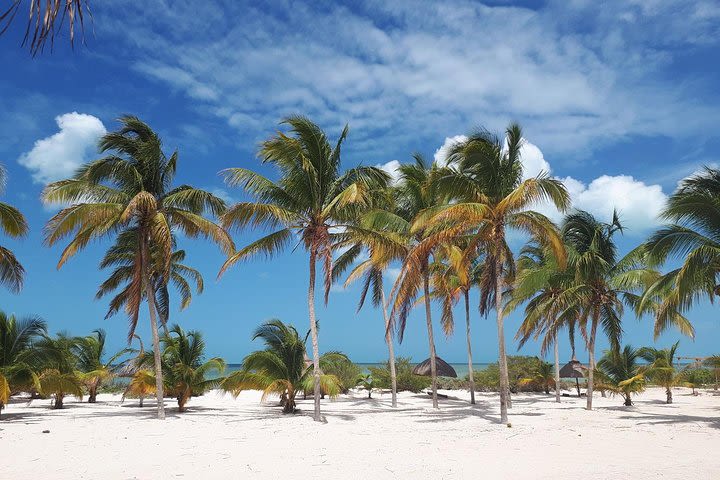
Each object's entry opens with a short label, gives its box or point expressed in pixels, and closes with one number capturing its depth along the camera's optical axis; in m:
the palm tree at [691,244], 12.82
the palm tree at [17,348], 16.06
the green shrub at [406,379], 27.92
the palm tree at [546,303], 17.86
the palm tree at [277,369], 16.80
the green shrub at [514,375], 29.03
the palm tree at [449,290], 20.75
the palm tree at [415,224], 15.53
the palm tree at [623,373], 19.86
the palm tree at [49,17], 2.50
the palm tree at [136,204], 15.88
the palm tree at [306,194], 15.17
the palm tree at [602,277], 17.27
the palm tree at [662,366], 21.53
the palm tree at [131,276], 22.30
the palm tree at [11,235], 14.54
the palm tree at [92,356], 22.30
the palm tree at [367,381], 25.33
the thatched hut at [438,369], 22.06
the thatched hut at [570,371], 24.88
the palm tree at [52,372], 17.12
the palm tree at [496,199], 13.90
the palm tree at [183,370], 17.92
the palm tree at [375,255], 16.02
